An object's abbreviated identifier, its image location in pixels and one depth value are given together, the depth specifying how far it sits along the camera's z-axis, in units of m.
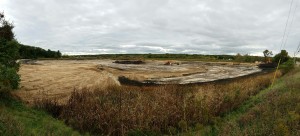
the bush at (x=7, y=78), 7.35
